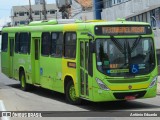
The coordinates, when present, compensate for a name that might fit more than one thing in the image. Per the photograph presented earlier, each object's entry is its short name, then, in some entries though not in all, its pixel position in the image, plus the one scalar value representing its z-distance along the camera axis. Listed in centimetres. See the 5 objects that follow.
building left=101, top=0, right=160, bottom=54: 3491
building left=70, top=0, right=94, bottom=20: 6231
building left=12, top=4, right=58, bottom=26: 14535
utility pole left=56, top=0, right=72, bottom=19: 6593
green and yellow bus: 1391
